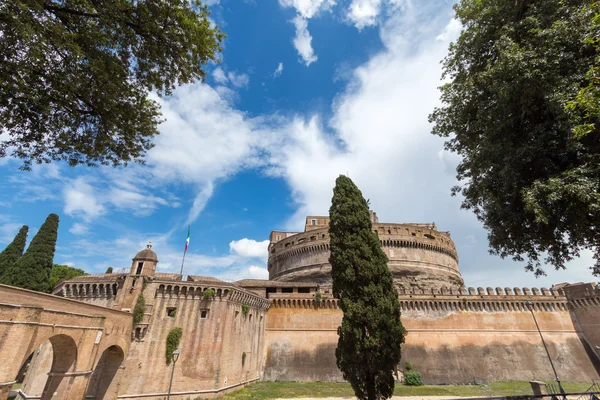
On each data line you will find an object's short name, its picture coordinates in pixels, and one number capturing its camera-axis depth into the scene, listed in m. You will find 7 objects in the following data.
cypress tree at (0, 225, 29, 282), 35.44
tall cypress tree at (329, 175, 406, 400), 15.04
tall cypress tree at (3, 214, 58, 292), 31.86
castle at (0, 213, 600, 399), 20.50
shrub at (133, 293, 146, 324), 20.95
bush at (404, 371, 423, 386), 26.14
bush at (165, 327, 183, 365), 20.73
